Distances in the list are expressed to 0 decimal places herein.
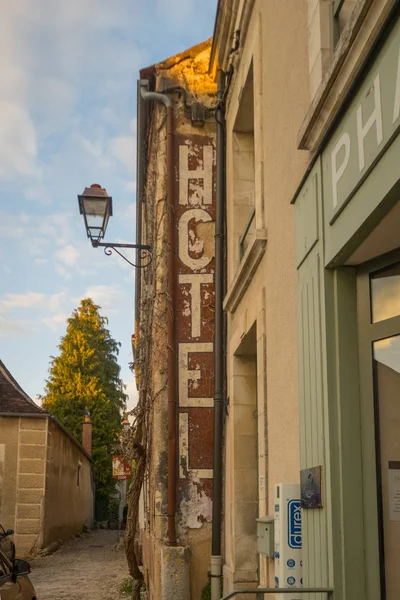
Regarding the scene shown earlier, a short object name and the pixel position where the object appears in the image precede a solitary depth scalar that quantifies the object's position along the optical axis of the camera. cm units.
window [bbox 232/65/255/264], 873
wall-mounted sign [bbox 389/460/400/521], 382
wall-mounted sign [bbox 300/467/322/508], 405
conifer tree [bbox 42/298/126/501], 4178
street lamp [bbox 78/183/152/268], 1021
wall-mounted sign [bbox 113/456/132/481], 1841
